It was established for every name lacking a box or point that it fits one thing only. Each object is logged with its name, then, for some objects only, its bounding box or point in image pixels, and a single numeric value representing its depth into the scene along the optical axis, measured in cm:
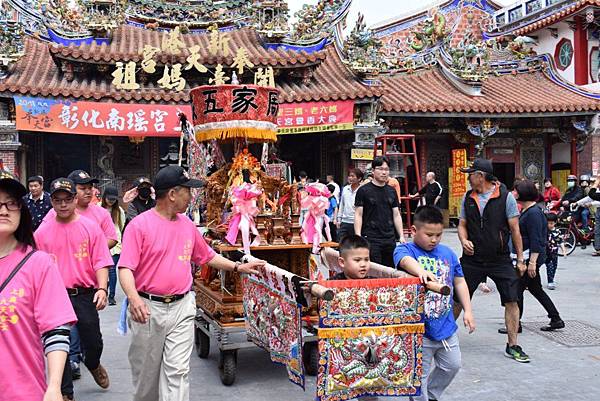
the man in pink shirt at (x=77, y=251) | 438
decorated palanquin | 544
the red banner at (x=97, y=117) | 1338
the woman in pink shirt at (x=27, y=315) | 237
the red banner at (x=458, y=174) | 1703
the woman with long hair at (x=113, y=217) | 793
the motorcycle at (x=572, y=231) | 1316
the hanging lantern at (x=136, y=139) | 1448
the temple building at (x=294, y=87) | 1407
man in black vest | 558
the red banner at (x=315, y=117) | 1455
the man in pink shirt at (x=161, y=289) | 377
